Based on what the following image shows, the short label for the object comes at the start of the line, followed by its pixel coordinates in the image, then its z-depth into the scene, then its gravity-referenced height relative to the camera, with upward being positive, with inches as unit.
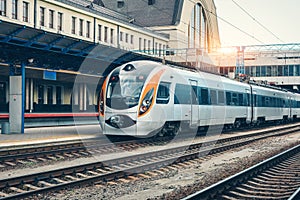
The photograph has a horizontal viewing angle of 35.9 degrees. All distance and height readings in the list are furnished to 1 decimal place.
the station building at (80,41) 787.4 +258.9
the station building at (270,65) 2333.2 +219.7
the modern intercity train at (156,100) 661.9 +7.1
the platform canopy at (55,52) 698.8 +91.4
